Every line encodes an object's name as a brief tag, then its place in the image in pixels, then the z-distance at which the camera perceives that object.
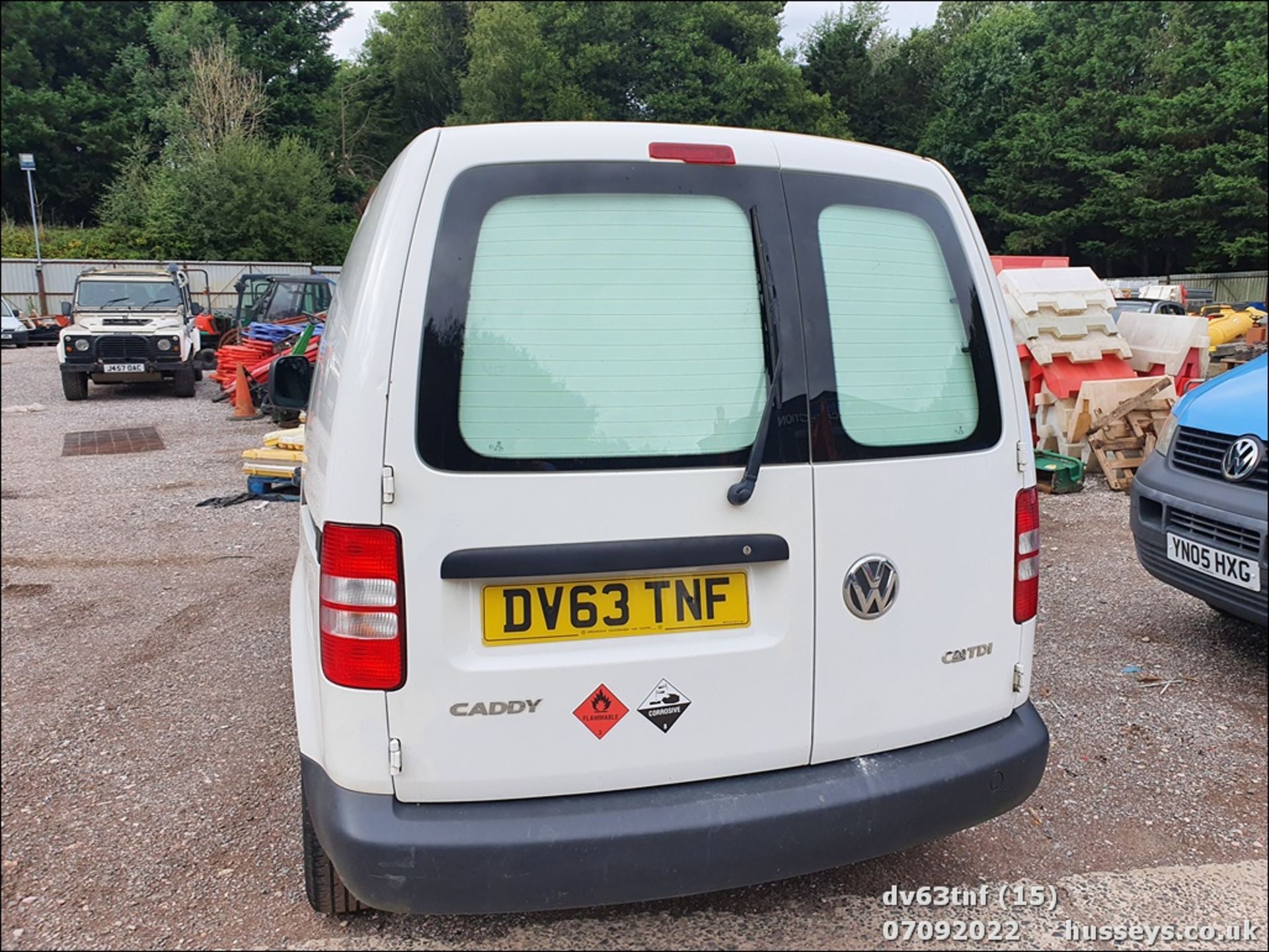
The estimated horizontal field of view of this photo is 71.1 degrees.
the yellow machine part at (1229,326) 13.17
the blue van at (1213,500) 3.32
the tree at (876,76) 39.81
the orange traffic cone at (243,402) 12.43
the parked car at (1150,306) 14.93
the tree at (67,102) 27.95
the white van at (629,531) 1.79
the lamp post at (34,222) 25.56
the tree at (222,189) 32.22
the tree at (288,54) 37.97
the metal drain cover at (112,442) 9.98
